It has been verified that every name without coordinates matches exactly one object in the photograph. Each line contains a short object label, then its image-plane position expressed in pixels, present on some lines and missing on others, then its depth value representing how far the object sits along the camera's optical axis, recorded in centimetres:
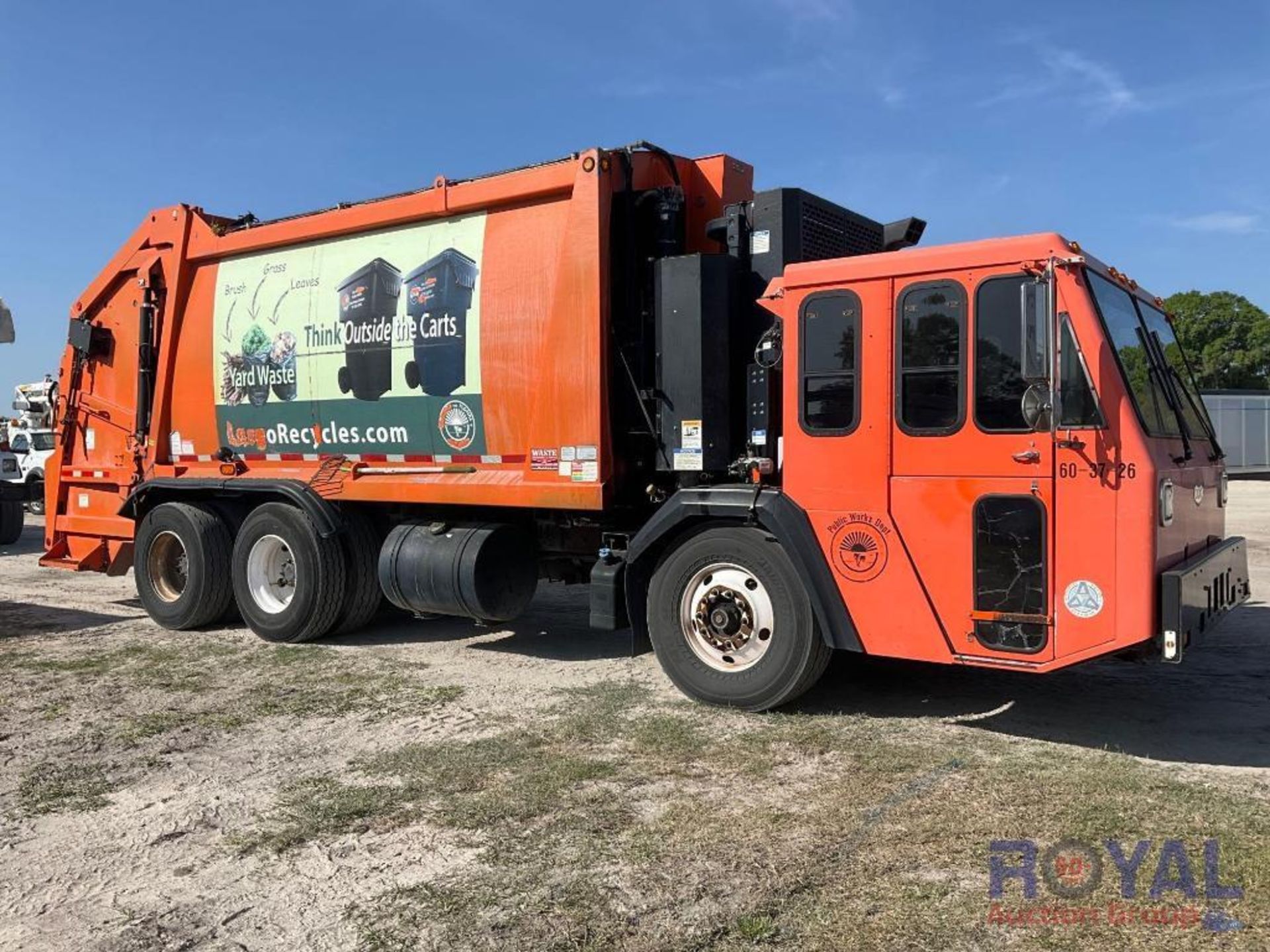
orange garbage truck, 487
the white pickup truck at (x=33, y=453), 2042
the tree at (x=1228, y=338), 4884
